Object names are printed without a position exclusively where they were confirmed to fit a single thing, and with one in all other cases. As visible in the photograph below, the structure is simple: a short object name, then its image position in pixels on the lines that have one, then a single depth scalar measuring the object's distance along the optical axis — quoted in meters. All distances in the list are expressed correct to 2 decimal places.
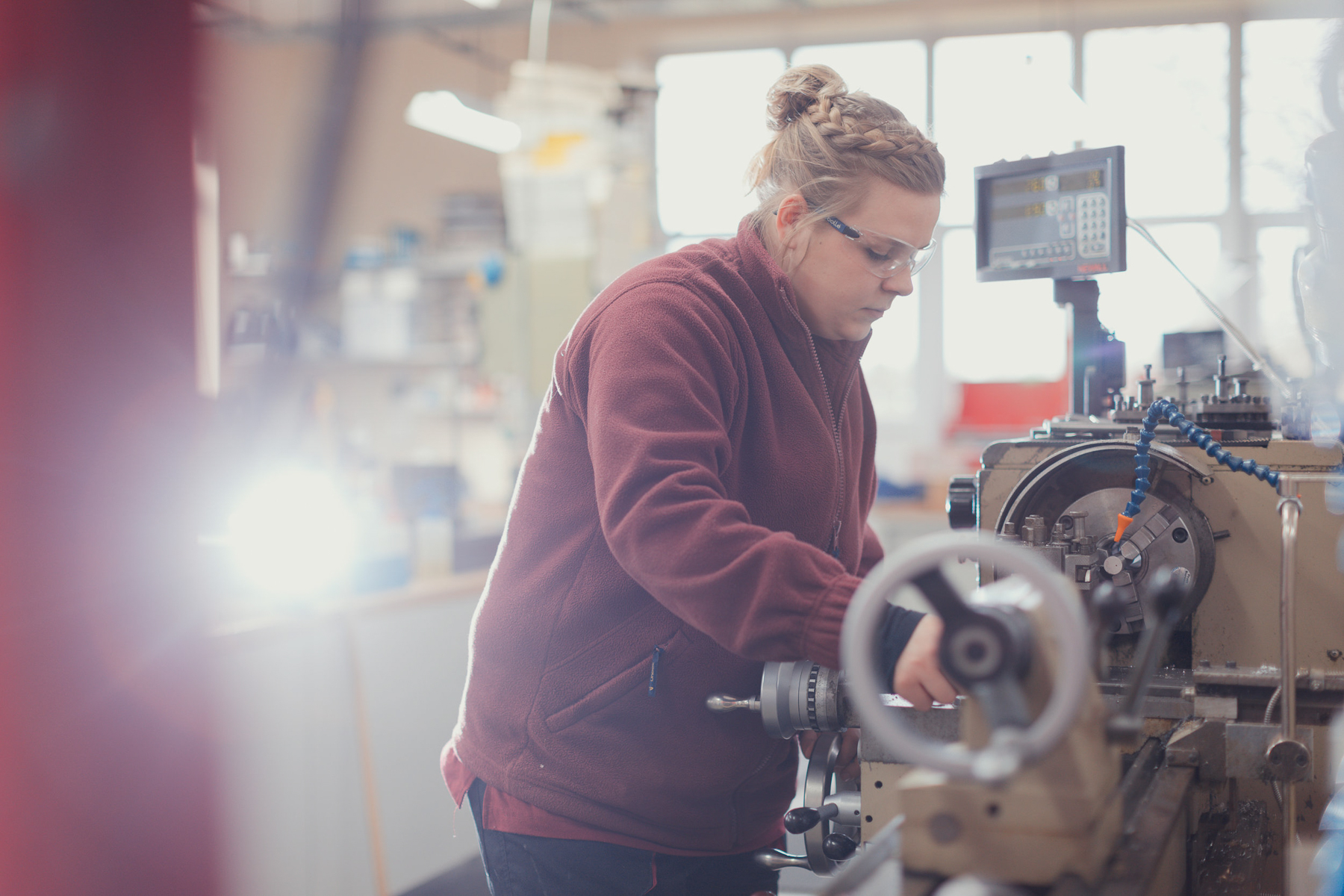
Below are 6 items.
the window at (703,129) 6.93
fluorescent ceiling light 4.46
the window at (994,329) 6.25
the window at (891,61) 6.76
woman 1.06
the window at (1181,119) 6.16
